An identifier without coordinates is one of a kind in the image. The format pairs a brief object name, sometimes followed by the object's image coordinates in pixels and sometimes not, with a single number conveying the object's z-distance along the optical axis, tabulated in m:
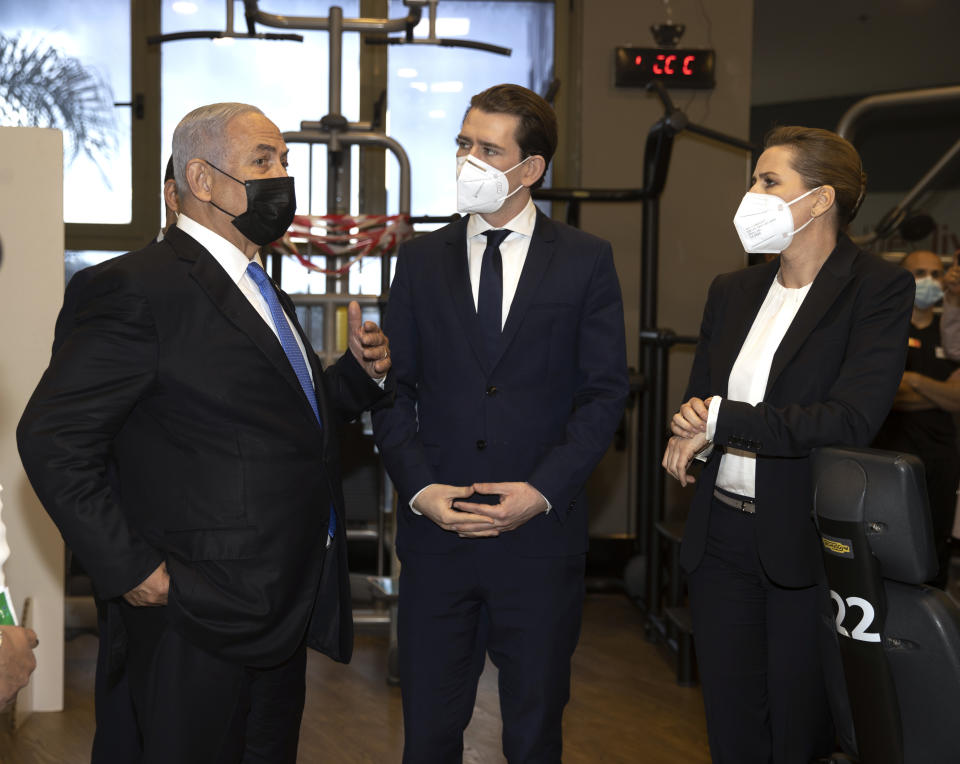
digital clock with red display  4.80
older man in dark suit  1.52
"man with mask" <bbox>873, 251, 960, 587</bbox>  3.43
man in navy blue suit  1.93
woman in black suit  1.80
